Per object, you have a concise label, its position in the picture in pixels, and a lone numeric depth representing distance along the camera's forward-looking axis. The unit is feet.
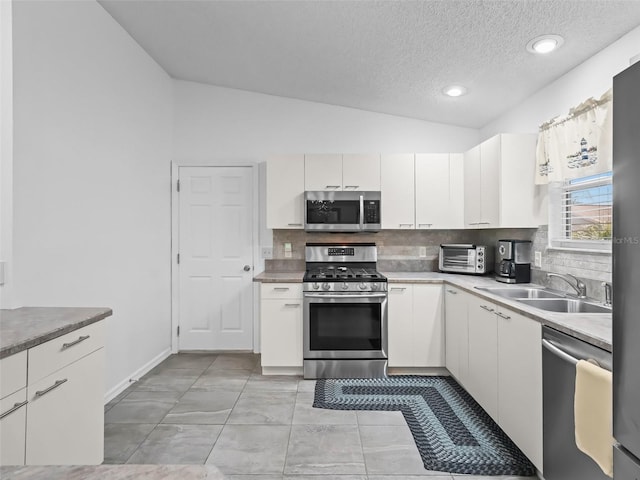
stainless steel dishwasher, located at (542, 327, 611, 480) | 4.99
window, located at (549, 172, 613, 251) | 7.73
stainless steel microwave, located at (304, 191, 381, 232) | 11.72
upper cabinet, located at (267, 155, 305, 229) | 11.93
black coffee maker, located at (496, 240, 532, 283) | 9.77
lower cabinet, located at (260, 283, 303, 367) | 11.00
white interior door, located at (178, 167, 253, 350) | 13.24
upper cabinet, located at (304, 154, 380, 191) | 11.91
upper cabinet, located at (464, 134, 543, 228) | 9.38
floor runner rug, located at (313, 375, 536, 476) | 6.76
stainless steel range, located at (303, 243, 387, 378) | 10.84
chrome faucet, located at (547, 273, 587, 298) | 7.72
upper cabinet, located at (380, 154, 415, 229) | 11.94
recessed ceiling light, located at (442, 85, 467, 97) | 10.09
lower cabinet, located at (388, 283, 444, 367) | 10.88
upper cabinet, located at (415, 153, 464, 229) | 11.94
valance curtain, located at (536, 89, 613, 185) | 6.99
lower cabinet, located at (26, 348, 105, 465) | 4.54
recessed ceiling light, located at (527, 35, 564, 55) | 7.17
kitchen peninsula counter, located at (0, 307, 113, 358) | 4.35
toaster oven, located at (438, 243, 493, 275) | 11.34
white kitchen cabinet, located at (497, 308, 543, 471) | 6.09
